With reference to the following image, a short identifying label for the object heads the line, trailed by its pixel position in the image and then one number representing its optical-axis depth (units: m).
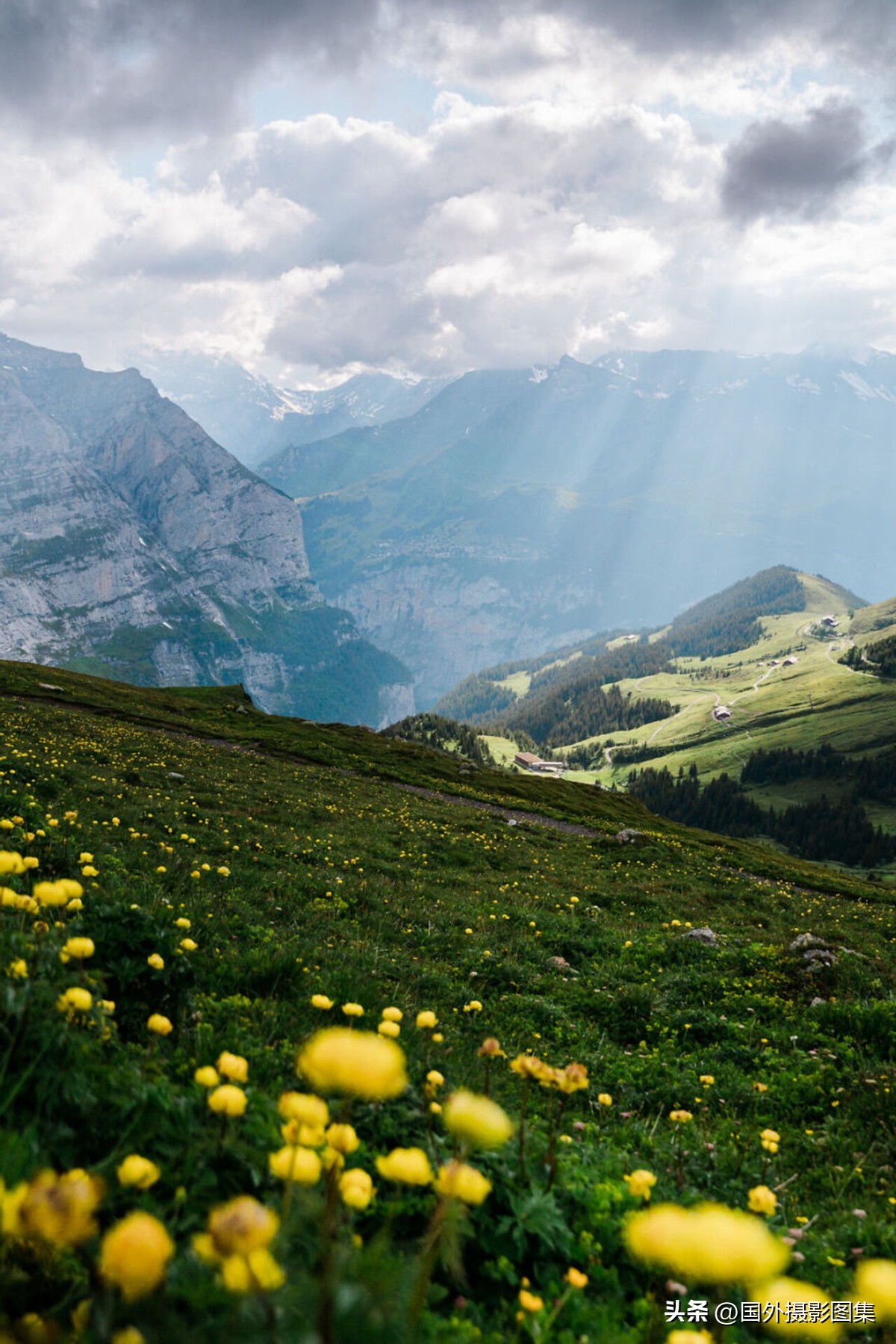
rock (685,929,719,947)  14.65
